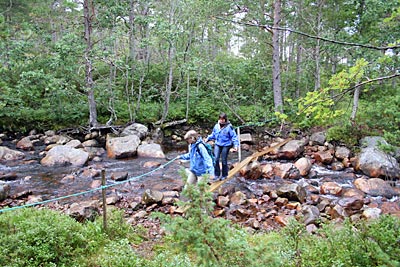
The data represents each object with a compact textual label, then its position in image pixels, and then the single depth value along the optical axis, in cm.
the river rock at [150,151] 1134
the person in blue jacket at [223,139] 681
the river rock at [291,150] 1087
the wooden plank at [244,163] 706
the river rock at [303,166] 915
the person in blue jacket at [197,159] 596
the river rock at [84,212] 527
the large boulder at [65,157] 1020
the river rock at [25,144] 1203
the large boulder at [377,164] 860
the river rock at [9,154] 1061
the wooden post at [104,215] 448
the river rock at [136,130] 1361
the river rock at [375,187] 757
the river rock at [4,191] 725
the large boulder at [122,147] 1123
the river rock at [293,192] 713
